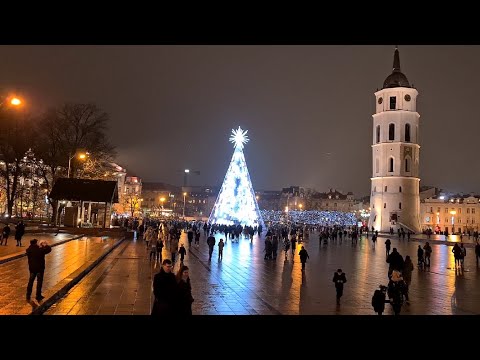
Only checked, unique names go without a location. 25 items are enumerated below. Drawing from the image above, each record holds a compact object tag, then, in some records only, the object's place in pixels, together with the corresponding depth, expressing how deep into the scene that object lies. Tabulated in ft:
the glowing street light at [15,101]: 60.70
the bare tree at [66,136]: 161.58
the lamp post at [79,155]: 138.18
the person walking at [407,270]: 52.34
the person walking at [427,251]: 83.76
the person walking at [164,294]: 24.16
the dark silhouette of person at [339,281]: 46.39
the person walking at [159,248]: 77.05
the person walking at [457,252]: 79.83
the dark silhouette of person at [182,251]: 69.96
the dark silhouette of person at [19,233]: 85.33
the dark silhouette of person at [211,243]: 84.67
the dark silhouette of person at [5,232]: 88.13
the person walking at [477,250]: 92.34
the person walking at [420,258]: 80.48
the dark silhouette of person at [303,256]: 71.41
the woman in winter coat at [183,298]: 24.45
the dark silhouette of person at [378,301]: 35.96
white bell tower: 269.64
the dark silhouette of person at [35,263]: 40.52
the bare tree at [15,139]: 151.66
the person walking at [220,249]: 84.28
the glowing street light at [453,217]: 387.24
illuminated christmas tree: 186.50
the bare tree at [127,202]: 278.93
